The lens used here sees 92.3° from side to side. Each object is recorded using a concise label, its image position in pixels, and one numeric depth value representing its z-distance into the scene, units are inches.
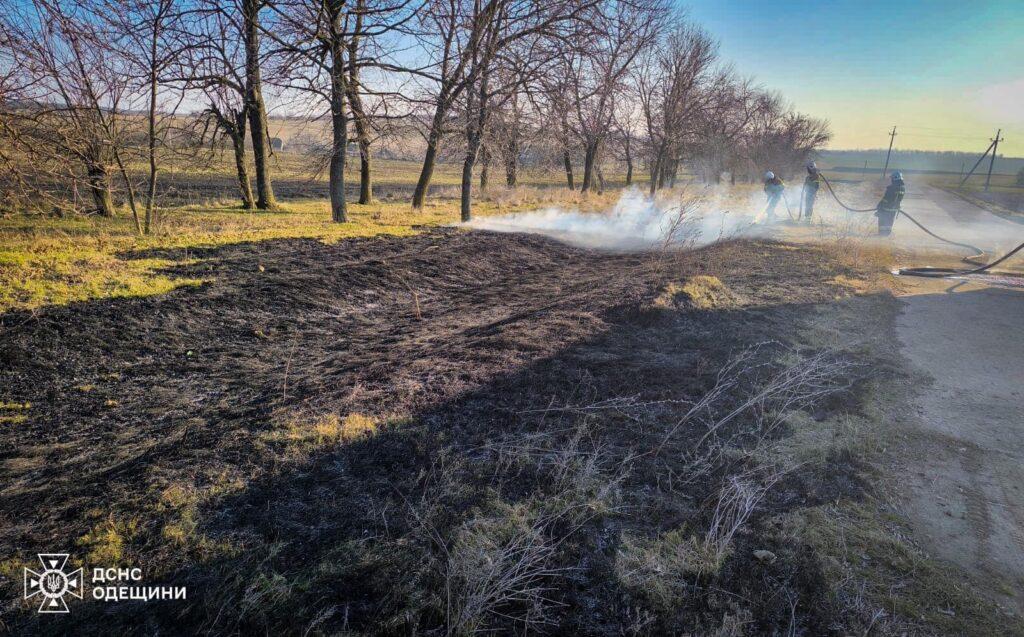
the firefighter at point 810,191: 786.8
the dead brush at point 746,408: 159.8
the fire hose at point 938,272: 444.5
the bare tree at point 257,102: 430.1
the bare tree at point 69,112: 258.8
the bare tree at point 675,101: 1240.2
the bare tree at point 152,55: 313.7
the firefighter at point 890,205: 633.0
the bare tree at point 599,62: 536.1
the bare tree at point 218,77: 381.4
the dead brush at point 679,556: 106.0
